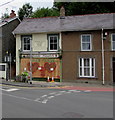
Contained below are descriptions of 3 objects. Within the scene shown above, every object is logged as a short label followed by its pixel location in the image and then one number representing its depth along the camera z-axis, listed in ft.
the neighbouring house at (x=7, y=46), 82.58
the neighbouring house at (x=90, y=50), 66.39
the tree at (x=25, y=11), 164.92
